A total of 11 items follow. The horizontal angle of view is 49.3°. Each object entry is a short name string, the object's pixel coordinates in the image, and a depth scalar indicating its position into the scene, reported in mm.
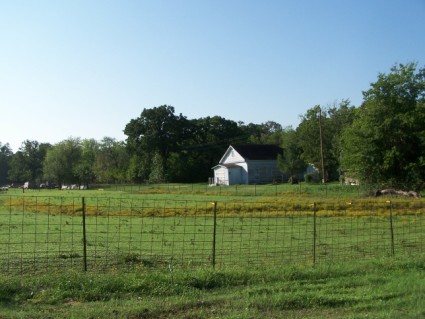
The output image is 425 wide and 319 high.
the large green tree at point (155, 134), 92438
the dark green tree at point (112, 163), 106681
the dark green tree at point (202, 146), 92812
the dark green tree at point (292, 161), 71625
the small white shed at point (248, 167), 77875
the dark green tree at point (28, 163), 134000
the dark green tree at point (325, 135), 72625
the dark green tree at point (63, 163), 107062
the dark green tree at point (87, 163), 104625
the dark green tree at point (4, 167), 148375
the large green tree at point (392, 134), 44844
